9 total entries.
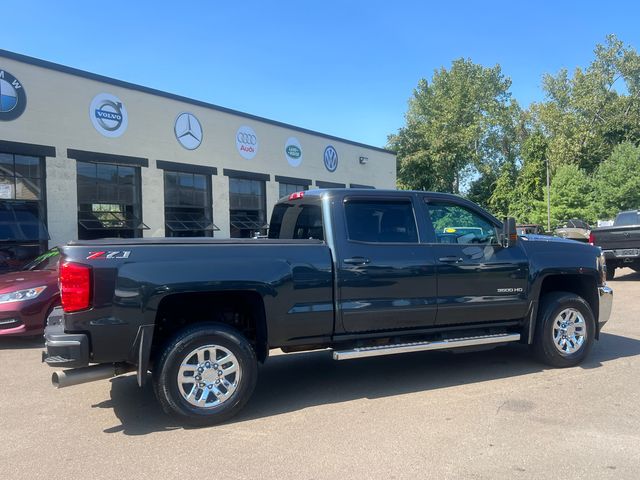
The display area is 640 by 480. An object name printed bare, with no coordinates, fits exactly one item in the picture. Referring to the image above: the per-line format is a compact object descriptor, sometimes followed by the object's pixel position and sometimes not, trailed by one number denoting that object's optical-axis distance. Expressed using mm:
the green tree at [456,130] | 41594
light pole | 39125
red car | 7273
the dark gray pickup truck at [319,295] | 4160
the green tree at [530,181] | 45906
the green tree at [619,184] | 40031
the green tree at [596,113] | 50062
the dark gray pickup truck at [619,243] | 13688
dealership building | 14039
